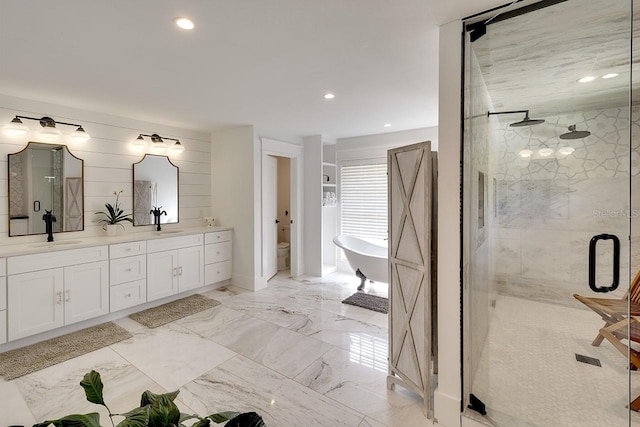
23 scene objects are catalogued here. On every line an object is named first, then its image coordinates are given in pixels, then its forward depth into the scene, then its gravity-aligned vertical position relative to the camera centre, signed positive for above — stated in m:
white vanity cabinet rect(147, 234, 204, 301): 3.83 -0.78
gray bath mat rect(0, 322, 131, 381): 2.55 -1.35
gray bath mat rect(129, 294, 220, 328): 3.50 -1.30
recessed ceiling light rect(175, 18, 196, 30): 1.81 +1.12
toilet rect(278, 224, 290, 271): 5.88 -0.91
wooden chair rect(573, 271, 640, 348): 1.58 -0.53
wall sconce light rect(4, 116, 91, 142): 3.06 +0.82
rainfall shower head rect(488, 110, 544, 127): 1.83 +0.54
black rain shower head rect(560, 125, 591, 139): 1.64 +0.41
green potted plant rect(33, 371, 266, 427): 0.93 -0.68
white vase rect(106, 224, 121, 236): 3.80 -0.28
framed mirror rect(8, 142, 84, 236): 3.16 +0.20
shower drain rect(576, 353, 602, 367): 1.71 -0.87
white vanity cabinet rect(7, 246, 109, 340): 2.76 -0.82
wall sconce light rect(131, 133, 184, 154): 4.10 +0.90
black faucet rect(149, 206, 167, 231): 4.30 -0.14
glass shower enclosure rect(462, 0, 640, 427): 1.56 -0.03
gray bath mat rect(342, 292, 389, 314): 3.89 -1.28
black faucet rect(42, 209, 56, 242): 3.31 -0.17
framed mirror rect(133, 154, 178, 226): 4.18 +0.26
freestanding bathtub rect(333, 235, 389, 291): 4.26 -0.77
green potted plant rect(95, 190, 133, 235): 3.81 -0.13
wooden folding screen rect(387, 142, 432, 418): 2.01 -0.44
